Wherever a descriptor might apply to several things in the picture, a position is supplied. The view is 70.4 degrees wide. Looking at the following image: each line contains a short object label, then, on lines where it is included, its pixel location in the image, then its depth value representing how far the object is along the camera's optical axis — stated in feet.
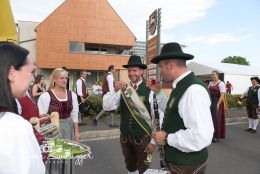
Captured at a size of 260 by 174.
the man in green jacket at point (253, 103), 19.87
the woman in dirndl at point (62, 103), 8.63
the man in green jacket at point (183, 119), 4.97
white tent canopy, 50.46
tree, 158.47
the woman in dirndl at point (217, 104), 16.21
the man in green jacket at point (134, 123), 8.22
